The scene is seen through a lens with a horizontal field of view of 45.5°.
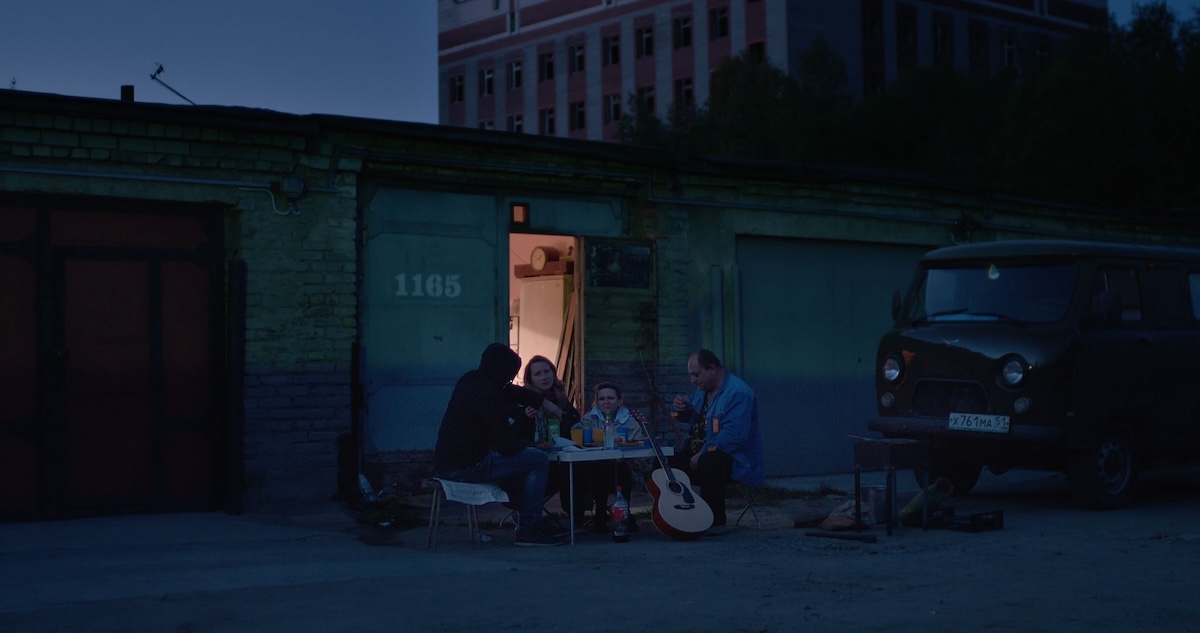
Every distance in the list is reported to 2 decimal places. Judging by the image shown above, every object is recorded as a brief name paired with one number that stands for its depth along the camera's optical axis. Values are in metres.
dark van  11.81
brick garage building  11.35
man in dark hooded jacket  10.08
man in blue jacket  10.84
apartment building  51.03
